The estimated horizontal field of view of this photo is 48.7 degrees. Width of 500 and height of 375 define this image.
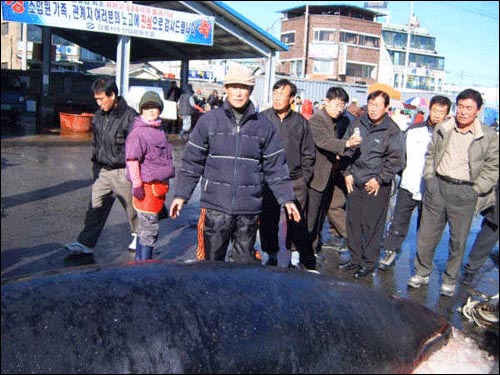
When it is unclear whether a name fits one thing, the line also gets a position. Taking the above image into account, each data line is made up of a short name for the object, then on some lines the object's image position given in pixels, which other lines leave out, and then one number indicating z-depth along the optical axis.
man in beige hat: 3.83
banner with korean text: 13.47
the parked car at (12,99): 17.52
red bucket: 17.92
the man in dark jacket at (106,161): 5.12
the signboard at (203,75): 54.72
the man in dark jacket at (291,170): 5.16
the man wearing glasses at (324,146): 5.55
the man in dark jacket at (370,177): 5.31
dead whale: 1.74
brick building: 71.25
